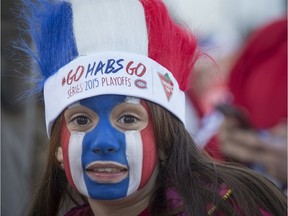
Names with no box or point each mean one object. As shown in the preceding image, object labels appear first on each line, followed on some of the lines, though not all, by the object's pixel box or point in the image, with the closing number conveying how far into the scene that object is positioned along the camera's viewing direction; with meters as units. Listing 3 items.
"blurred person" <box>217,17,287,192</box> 9.41
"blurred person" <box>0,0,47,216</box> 8.54
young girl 5.90
